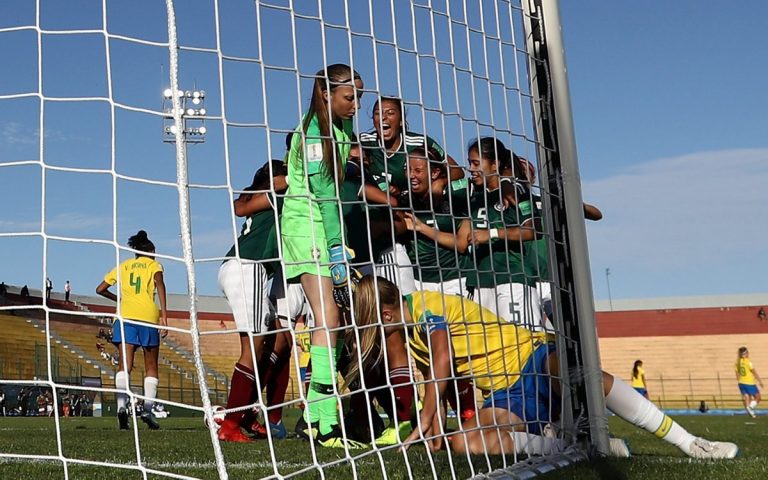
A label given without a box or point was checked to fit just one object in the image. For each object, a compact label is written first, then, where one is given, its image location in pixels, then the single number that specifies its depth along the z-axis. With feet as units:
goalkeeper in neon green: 11.08
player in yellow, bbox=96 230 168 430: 23.85
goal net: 7.86
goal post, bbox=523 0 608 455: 11.55
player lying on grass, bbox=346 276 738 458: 11.04
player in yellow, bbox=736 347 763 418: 59.11
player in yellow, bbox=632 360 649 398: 62.95
